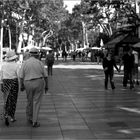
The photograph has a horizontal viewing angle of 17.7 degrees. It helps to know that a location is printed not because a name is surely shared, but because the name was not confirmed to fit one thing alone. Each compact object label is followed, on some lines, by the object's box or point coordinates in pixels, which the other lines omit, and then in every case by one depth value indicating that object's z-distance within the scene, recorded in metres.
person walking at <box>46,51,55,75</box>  27.69
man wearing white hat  9.27
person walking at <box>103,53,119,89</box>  17.73
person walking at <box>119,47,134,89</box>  18.05
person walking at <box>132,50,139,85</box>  18.87
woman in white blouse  9.68
